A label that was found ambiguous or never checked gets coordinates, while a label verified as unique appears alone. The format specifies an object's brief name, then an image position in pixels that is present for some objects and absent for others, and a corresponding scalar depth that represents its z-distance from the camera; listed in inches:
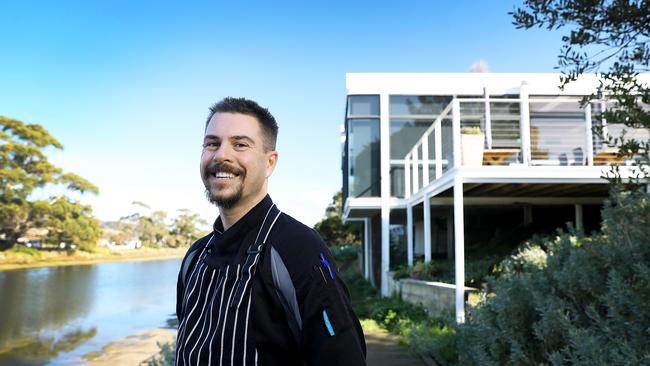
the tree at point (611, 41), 96.6
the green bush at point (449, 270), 338.6
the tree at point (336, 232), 1470.2
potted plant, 313.3
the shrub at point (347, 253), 1102.4
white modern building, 313.4
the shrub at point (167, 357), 199.9
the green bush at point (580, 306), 108.2
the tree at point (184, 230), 3398.1
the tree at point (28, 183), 1466.5
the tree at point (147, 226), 3161.9
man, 48.9
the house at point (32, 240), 1702.8
